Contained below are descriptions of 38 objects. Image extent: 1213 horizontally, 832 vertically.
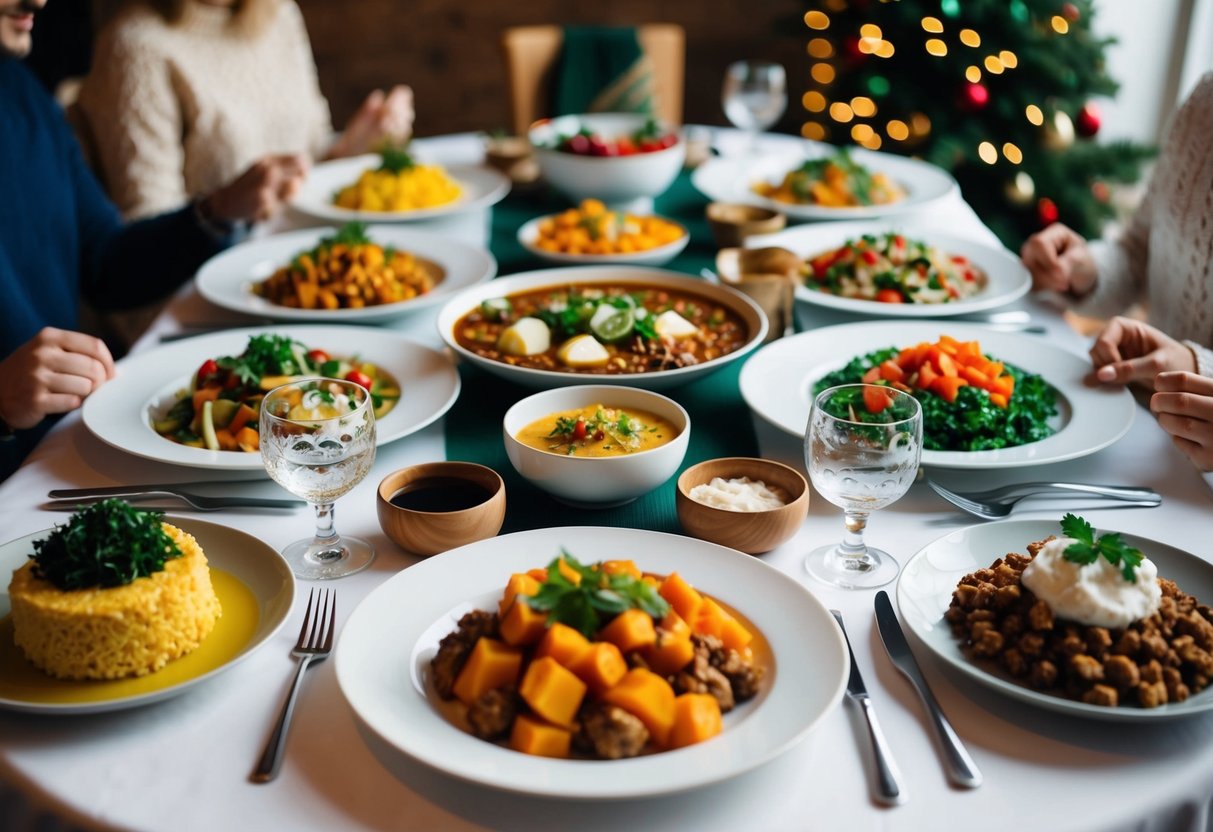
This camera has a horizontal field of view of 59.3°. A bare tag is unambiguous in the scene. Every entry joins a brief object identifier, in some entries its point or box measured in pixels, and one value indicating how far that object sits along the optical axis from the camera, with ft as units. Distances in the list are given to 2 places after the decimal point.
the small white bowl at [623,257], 8.69
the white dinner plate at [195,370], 5.71
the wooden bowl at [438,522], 4.86
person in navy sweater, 8.77
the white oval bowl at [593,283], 6.37
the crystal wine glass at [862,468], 4.64
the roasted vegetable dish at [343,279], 7.94
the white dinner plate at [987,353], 5.65
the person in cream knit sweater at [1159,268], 6.46
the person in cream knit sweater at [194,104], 11.50
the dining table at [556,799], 3.51
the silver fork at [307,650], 3.71
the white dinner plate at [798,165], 9.96
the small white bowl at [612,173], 10.11
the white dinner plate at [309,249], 7.75
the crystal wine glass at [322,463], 4.70
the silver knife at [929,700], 3.65
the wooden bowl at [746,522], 4.89
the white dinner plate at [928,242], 7.70
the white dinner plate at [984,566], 3.72
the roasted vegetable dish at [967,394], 5.80
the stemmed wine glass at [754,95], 11.34
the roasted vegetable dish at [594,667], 3.56
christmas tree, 15.83
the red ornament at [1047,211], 16.34
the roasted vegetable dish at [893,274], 8.08
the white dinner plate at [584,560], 3.43
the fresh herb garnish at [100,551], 4.03
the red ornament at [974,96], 15.89
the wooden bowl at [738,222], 9.20
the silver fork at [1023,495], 5.32
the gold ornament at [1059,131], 16.01
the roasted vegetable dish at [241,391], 5.87
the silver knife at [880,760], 3.56
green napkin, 15.33
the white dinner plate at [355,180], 10.03
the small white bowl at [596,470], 5.13
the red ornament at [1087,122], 16.26
